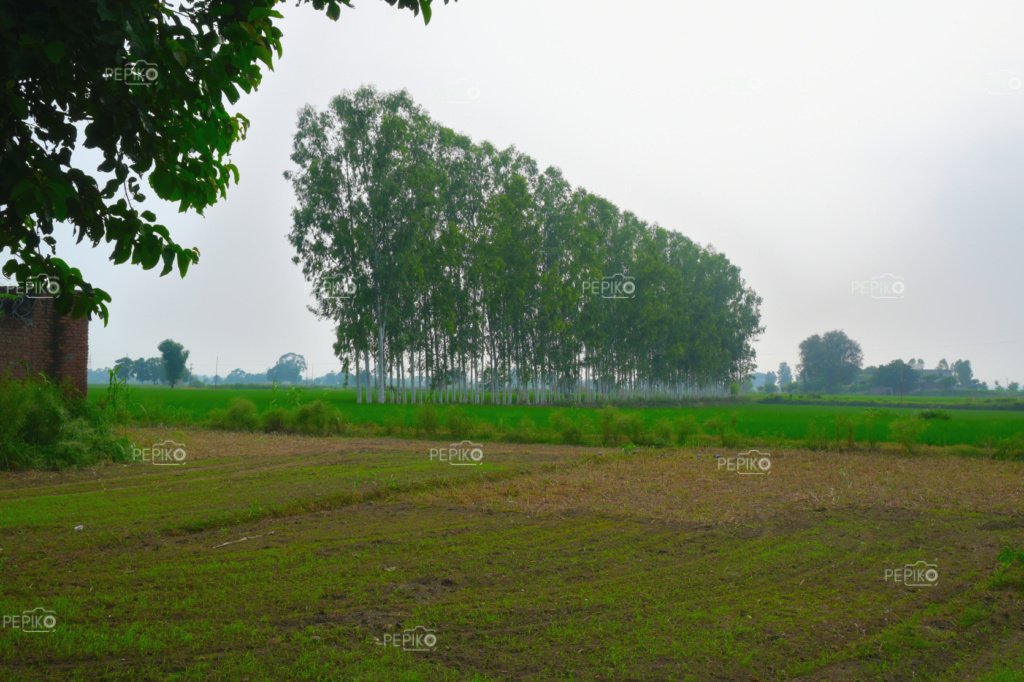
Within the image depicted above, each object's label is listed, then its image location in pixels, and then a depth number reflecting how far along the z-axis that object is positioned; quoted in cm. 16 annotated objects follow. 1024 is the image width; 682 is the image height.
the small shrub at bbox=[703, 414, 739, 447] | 2408
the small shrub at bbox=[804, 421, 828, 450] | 2381
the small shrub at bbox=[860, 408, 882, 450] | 2209
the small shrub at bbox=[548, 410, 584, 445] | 2506
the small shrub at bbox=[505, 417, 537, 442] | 2541
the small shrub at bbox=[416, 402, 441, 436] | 2564
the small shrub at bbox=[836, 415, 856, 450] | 2348
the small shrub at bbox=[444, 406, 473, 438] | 2569
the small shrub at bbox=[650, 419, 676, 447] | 2425
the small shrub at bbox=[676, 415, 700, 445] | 2461
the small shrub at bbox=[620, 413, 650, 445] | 2473
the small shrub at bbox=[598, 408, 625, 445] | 2497
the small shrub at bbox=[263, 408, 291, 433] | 2644
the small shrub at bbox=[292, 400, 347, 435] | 2606
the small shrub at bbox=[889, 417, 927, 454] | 2214
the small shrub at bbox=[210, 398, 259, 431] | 2669
